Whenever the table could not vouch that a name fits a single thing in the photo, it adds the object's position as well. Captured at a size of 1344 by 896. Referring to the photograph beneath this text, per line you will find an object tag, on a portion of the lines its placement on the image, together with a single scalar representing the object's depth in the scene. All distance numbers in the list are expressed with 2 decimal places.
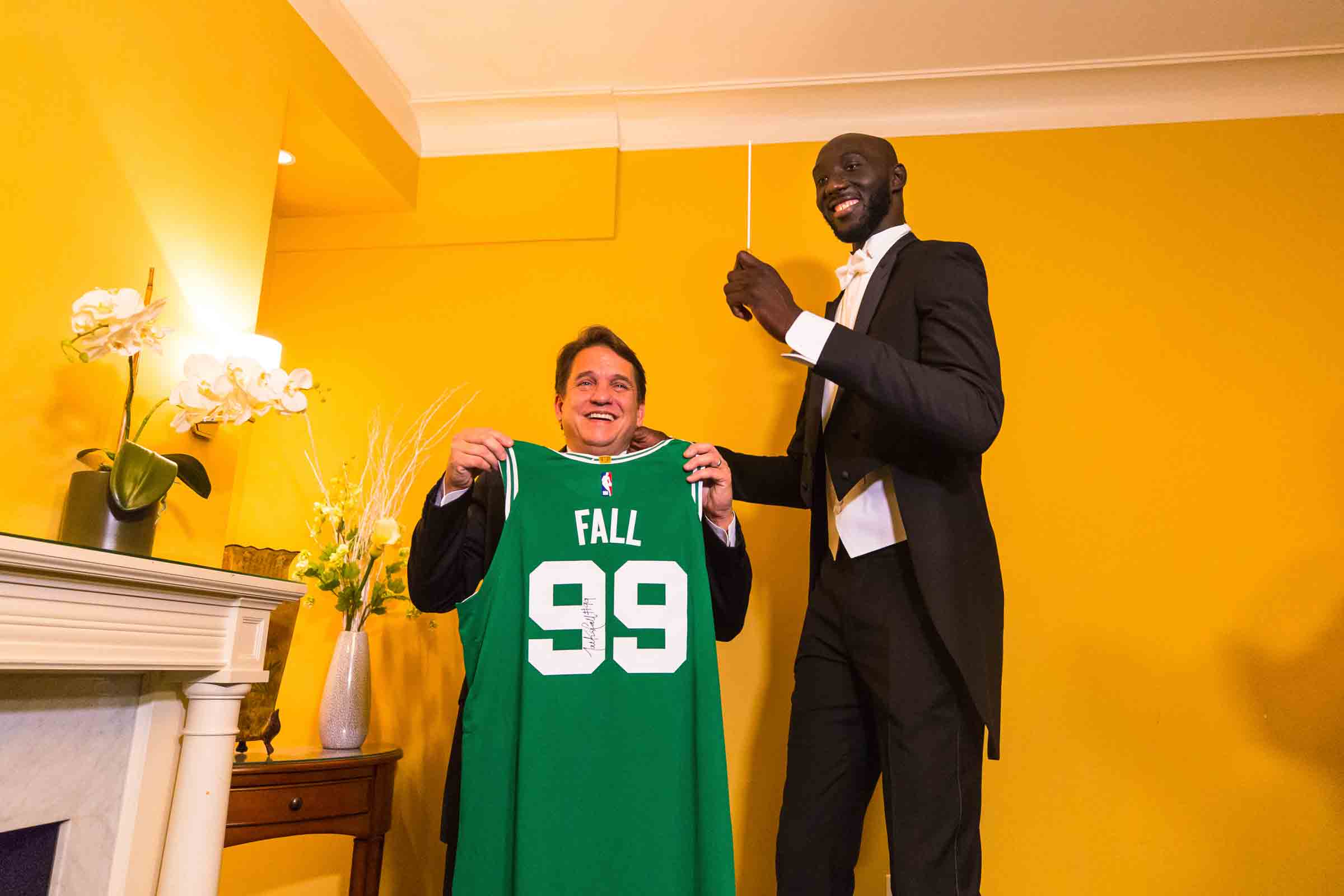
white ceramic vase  2.32
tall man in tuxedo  1.51
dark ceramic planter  1.61
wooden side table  2.04
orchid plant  1.62
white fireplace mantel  1.33
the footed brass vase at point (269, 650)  2.19
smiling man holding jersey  1.47
